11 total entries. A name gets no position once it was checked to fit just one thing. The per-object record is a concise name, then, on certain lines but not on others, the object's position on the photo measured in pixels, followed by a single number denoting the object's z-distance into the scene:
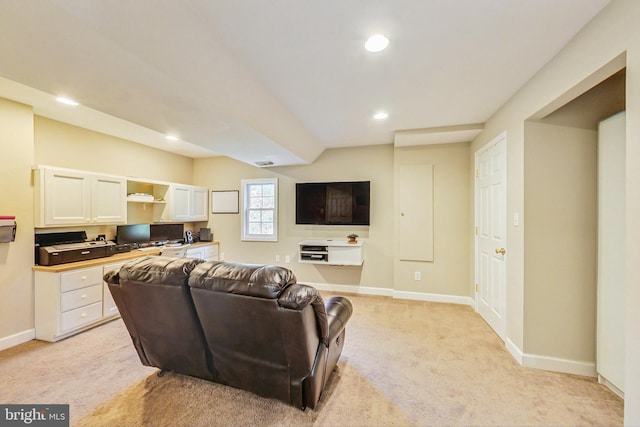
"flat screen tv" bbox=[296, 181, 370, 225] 4.30
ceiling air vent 4.26
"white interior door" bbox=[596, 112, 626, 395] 1.89
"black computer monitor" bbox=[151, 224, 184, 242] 4.40
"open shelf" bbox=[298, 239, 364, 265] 4.09
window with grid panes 4.96
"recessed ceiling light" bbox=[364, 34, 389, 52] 1.71
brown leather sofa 1.46
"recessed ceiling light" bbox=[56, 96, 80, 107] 2.63
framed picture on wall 5.21
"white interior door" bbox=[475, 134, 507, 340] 2.73
